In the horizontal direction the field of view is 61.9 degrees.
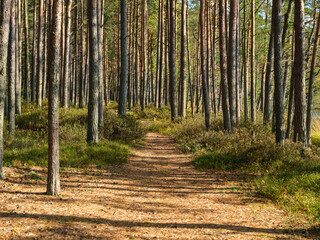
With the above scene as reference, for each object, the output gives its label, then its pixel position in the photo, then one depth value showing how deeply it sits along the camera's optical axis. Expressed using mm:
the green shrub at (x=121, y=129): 12453
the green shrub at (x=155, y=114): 21594
